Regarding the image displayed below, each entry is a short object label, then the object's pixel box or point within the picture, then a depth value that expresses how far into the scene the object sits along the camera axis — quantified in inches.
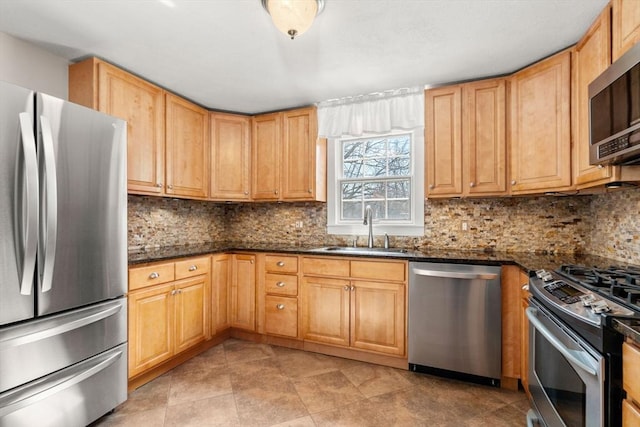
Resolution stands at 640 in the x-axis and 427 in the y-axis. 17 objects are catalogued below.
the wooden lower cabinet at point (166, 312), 89.1
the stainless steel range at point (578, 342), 42.4
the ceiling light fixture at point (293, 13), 63.2
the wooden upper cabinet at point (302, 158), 130.7
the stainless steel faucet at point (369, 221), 126.9
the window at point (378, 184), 125.2
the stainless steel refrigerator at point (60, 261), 58.4
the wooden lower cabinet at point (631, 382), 38.4
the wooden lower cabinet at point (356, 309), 103.1
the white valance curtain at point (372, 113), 113.9
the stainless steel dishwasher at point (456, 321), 91.0
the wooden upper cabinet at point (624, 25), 58.3
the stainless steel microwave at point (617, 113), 52.0
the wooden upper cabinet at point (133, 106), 90.0
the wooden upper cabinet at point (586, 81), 68.4
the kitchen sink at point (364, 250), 109.3
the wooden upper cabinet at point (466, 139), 101.9
